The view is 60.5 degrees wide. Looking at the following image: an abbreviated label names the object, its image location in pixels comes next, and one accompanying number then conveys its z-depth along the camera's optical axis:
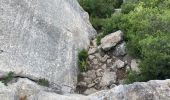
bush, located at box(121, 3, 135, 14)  6.51
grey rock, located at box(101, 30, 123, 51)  5.74
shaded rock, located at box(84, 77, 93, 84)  5.47
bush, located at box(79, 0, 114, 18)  6.94
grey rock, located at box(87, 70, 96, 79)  5.53
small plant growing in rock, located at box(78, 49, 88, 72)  5.60
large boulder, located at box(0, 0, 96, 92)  4.91
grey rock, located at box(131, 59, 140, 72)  5.34
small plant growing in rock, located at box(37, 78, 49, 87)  4.88
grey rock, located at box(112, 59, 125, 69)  5.52
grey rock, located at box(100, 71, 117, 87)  5.36
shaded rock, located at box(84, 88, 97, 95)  5.30
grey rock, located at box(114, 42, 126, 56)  5.65
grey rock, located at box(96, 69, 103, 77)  5.51
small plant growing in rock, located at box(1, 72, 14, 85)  4.63
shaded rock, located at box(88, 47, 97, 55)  5.88
